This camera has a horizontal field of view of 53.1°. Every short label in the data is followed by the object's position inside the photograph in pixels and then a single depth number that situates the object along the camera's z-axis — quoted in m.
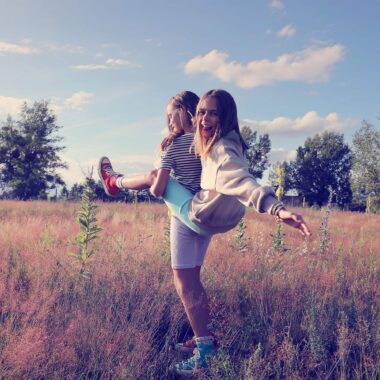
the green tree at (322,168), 46.41
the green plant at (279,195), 5.56
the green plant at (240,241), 5.55
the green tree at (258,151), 49.84
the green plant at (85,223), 4.08
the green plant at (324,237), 5.47
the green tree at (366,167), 34.91
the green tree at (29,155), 31.86
